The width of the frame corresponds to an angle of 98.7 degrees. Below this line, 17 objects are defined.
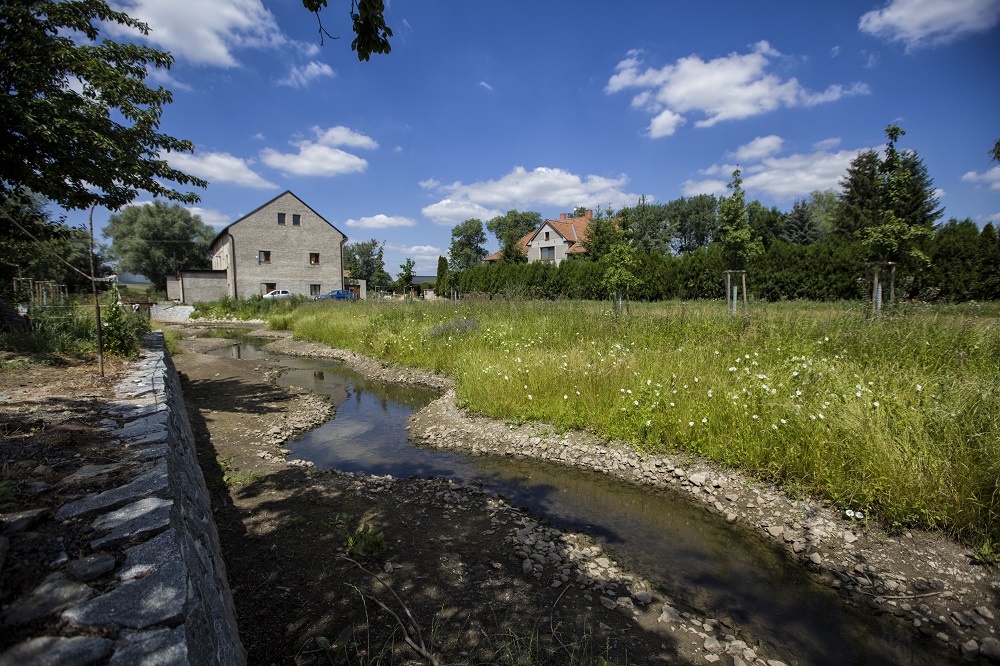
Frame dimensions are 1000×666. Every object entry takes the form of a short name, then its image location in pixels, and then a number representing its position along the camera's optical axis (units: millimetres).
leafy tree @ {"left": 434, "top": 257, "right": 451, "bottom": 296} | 46062
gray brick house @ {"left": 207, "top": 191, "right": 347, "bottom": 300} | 32875
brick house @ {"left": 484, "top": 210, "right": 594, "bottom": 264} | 50344
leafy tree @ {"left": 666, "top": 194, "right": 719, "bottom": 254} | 59406
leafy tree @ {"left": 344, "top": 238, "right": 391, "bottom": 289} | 59750
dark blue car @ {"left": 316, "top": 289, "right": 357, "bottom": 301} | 32362
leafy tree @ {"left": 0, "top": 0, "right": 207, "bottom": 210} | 6191
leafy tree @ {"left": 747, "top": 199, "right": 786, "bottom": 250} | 38344
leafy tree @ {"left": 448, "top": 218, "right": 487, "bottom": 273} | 69188
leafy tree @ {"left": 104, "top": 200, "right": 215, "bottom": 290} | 46094
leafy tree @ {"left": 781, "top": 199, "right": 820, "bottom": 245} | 40688
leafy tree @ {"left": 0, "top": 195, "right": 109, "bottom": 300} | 7758
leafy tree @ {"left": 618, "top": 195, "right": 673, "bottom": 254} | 47425
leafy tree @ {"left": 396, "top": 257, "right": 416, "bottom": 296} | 54031
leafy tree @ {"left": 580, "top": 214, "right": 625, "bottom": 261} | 31834
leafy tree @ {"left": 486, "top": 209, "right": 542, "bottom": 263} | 74369
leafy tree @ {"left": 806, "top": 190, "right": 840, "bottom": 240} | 43469
